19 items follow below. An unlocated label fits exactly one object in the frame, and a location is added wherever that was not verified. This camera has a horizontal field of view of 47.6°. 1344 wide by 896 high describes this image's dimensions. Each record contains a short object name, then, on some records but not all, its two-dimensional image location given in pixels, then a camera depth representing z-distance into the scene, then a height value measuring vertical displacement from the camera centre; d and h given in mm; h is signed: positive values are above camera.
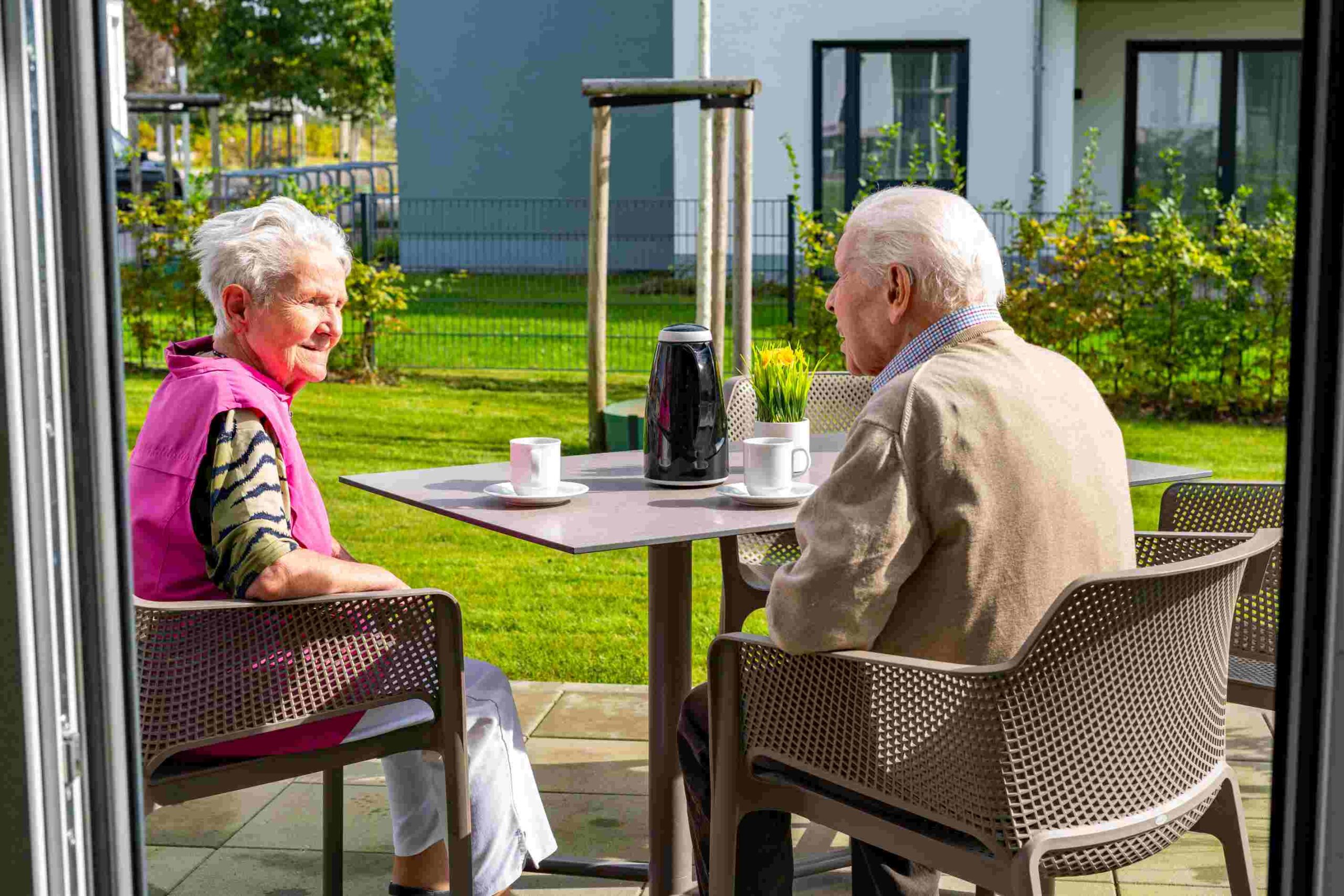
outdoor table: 2703 -489
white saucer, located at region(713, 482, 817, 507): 2879 -476
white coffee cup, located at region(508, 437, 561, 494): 2887 -416
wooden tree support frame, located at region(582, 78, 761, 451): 6820 +193
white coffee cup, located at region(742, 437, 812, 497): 2914 -421
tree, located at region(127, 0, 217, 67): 23312 +3530
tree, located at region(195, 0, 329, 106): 27719 +3568
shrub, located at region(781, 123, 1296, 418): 9164 -358
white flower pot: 3154 -384
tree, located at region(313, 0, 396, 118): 28062 +3587
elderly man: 2197 -365
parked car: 17906 +962
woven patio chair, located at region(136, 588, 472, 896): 2424 -704
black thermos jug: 3057 -343
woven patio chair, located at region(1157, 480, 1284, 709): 2955 -615
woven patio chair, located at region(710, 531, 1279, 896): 2115 -714
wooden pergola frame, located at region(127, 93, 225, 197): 13758 +1499
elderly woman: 2512 -421
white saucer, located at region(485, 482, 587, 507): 2869 -473
